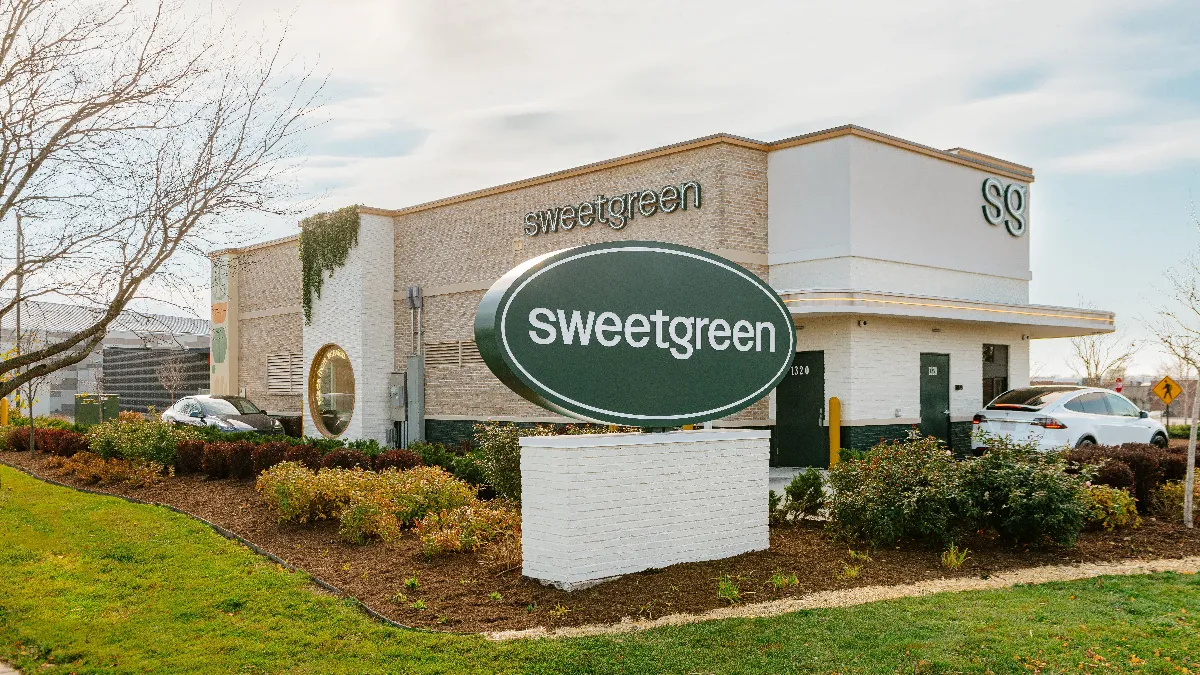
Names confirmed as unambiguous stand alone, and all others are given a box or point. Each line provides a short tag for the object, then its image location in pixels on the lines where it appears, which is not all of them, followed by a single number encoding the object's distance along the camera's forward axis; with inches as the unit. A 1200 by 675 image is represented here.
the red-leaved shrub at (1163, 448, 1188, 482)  486.9
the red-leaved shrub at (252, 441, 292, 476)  566.3
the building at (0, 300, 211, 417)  1524.4
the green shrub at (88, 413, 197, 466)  637.3
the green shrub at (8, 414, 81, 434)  868.6
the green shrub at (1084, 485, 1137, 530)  414.6
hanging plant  1020.5
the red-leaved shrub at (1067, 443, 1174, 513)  449.4
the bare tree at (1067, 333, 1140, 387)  1585.9
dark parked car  930.7
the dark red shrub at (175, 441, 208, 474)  614.1
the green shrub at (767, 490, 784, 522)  428.1
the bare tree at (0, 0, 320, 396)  400.5
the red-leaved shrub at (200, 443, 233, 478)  592.1
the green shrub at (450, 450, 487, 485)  501.0
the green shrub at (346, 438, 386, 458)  547.3
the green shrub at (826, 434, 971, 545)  364.8
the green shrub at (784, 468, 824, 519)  433.4
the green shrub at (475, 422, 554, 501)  478.3
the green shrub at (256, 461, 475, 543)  391.2
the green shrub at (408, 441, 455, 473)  526.0
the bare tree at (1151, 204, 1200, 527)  431.2
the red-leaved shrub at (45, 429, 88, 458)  751.1
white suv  662.5
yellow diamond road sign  768.9
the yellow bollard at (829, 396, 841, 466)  713.0
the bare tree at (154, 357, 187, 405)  1507.1
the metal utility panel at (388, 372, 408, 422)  987.3
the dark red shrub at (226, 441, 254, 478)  580.4
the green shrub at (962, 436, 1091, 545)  364.5
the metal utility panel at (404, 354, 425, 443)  971.3
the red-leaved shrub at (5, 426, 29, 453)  871.7
